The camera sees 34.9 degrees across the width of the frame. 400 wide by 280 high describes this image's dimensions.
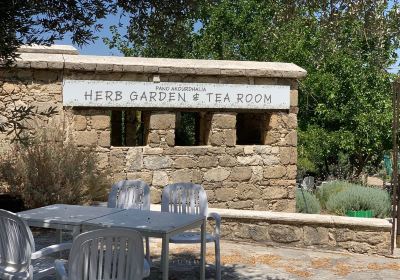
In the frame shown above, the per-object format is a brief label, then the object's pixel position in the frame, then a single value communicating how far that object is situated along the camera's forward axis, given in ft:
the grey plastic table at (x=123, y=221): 15.12
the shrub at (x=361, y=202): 33.36
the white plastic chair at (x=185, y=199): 20.27
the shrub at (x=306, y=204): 34.15
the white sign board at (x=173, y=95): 29.86
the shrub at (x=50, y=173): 26.09
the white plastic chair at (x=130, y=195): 20.71
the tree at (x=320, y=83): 51.70
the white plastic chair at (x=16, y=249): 14.11
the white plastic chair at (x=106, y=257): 12.61
